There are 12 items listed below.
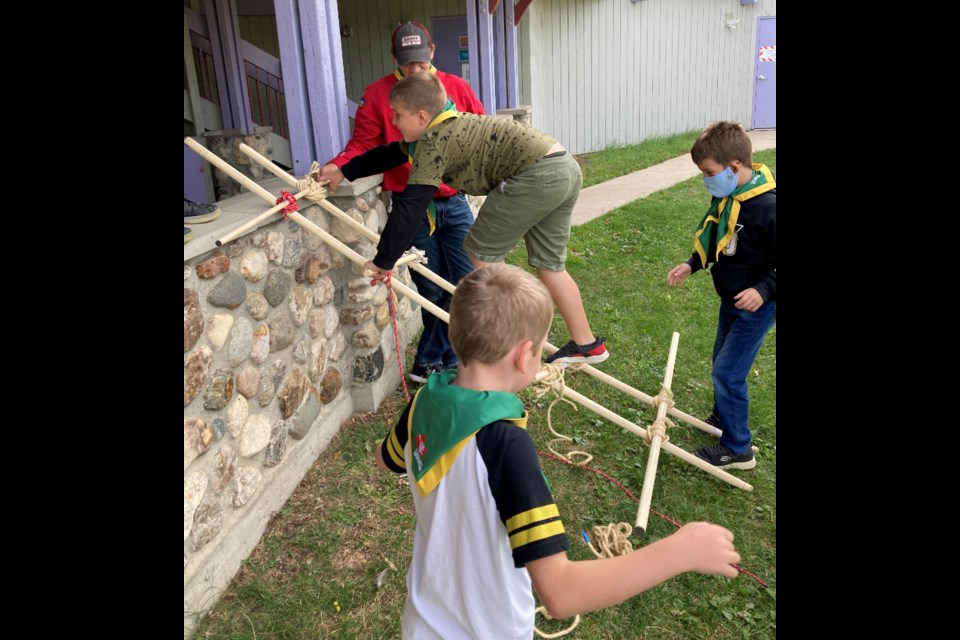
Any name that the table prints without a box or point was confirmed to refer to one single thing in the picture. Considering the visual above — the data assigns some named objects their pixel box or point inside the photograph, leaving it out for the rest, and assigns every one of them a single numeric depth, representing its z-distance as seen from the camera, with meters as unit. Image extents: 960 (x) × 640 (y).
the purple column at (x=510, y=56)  8.83
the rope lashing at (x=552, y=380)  3.16
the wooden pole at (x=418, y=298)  3.00
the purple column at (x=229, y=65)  5.89
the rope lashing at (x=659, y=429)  3.19
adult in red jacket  3.89
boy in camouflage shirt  3.08
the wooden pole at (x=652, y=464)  2.63
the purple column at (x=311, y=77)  3.57
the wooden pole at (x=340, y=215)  3.25
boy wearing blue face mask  3.00
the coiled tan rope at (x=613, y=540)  2.47
